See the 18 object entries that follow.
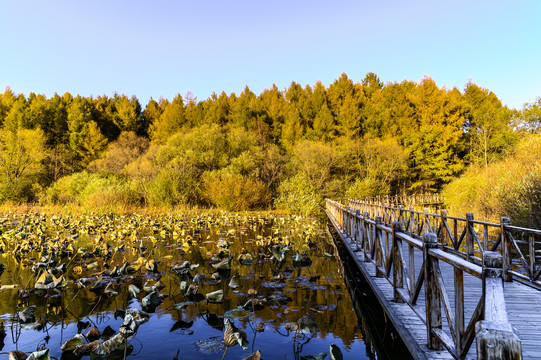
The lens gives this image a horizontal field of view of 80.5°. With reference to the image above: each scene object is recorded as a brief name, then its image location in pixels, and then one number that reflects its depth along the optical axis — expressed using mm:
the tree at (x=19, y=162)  27109
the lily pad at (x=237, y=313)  4681
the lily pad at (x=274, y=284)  6188
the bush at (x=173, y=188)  23672
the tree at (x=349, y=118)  39281
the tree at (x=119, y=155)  33656
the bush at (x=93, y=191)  22139
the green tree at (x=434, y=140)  35594
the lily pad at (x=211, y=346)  3885
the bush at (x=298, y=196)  23906
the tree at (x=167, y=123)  44062
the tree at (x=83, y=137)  41844
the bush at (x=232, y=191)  24000
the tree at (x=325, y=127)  38875
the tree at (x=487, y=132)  34656
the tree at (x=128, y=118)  47738
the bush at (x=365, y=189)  29438
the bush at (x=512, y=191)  11094
